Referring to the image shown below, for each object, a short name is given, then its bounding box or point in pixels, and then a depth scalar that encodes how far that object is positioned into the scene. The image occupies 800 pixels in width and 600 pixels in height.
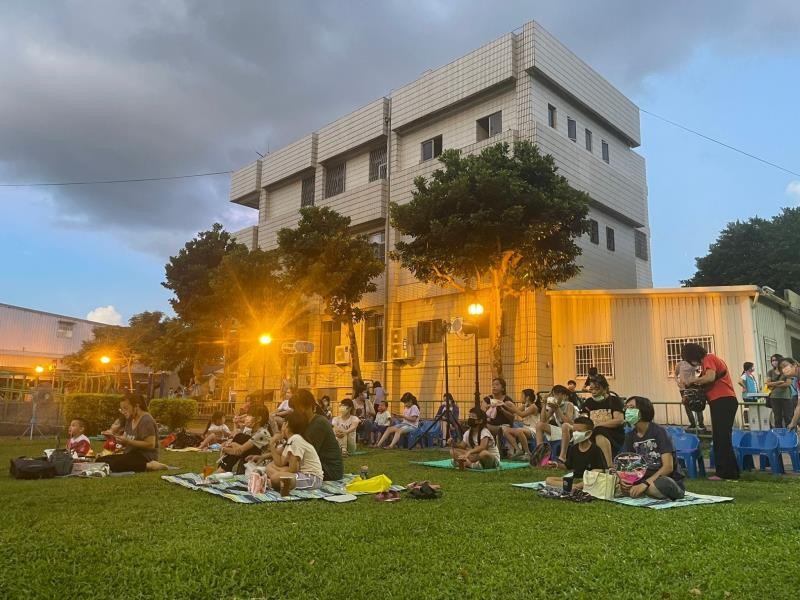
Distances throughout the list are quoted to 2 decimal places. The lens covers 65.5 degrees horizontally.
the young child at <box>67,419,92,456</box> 10.87
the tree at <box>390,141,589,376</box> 17.14
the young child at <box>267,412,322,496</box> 7.27
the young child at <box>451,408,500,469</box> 10.33
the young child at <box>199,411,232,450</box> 14.11
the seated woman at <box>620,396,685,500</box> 6.82
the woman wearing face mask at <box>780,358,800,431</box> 11.84
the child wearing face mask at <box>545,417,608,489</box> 7.48
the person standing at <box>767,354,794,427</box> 12.14
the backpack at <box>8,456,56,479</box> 8.57
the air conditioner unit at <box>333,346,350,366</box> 24.95
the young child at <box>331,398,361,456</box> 13.64
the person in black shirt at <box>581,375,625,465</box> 8.01
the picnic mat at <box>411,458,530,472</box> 10.65
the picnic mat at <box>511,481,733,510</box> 6.52
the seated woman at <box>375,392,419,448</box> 15.15
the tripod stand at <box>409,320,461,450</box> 14.52
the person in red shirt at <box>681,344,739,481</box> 8.80
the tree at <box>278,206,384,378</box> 21.50
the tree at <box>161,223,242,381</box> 28.78
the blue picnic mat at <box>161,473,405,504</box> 6.86
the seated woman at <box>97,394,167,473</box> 9.45
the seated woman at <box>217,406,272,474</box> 9.40
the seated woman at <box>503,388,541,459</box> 12.07
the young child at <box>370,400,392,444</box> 16.23
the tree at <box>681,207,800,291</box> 29.94
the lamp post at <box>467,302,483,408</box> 15.83
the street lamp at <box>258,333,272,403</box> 20.48
